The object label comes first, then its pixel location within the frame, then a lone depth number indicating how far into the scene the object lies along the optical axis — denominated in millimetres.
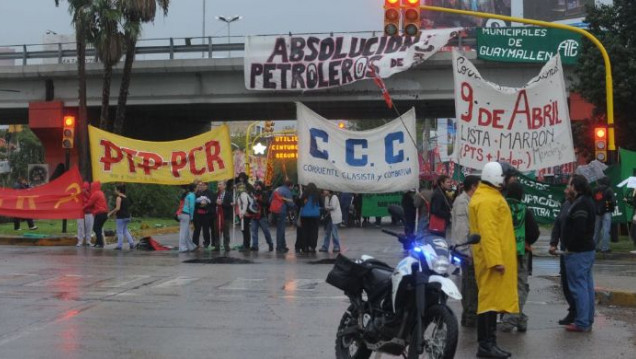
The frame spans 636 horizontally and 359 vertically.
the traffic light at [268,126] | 54094
